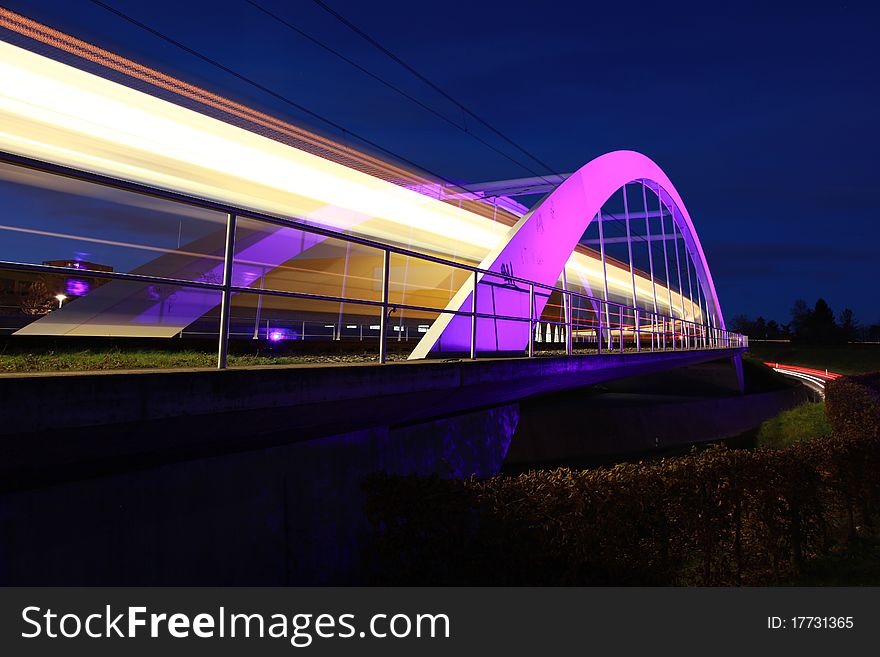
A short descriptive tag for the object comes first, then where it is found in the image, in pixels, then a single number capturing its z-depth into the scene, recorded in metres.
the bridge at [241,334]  3.59
